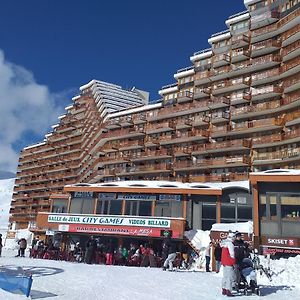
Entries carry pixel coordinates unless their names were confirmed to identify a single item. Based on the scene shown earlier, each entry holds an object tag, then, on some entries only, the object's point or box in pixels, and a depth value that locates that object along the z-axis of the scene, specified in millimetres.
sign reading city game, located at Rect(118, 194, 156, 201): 24128
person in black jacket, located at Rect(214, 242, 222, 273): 13478
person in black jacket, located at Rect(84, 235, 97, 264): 16341
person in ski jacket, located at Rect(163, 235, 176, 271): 13572
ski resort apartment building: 35392
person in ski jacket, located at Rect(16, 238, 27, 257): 18575
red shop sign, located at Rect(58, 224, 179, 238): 21773
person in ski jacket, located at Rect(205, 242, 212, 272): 14715
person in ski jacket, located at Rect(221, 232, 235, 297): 7937
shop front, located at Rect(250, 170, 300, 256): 18448
